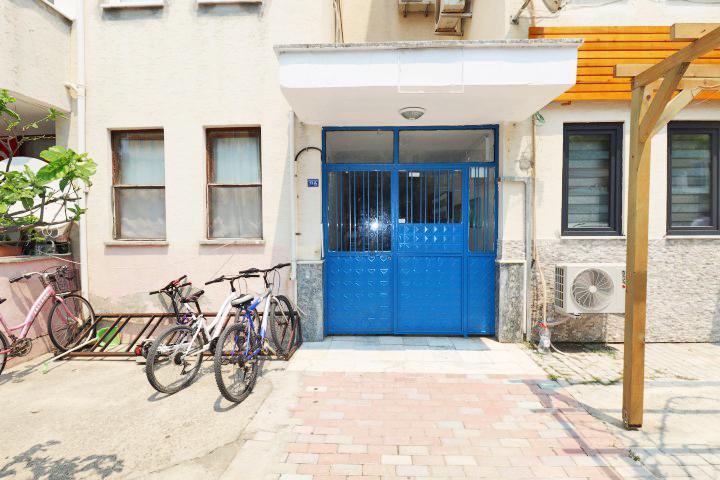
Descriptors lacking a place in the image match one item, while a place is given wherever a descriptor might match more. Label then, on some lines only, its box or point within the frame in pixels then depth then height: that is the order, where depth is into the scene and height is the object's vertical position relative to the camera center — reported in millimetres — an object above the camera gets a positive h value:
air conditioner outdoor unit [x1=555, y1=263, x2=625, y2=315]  5016 -765
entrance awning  3975 +1790
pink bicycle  4691 -1172
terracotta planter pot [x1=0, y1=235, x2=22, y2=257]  4971 -190
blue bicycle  3809 -1238
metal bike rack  5113 -1467
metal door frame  5703 +720
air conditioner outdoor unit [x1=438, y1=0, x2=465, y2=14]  6047 +3749
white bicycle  3815 -1198
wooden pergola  3109 +323
